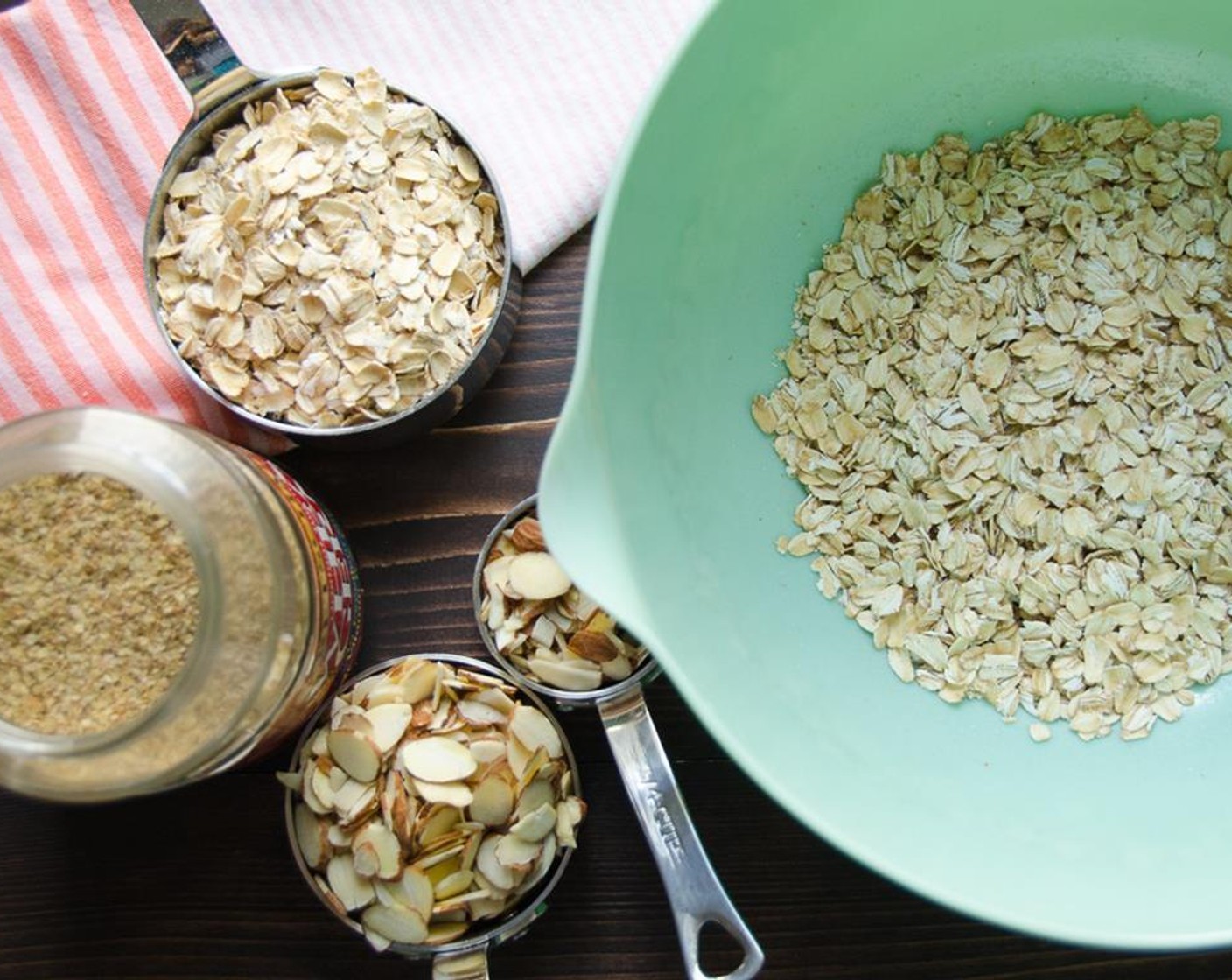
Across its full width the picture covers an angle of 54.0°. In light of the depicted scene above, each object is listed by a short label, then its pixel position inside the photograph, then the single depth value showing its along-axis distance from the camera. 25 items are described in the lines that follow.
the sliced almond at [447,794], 0.73
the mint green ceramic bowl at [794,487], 0.62
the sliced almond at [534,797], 0.75
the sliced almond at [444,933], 0.75
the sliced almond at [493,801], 0.74
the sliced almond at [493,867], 0.74
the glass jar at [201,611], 0.62
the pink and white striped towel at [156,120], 0.78
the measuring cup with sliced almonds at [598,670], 0.73
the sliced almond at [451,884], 0.75
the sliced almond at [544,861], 0.75
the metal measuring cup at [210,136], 0.73
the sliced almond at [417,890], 0.74
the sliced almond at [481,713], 0.76
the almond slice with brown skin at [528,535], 0.77
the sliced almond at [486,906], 0.75
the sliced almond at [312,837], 0.76
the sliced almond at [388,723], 0.74
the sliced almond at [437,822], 0.74
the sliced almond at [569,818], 0.75
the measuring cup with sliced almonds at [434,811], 0.74
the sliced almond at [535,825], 0.74
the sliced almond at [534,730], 0.76
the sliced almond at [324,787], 0.75
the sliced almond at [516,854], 0.74
